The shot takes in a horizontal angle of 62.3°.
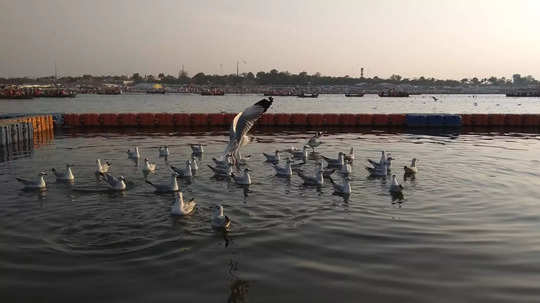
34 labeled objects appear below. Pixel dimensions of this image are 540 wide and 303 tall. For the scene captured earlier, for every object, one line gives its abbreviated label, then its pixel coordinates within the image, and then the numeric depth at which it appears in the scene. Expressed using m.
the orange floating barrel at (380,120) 40.62
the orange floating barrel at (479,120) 41.44
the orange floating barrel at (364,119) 40.84
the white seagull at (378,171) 17.52
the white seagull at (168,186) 14.47
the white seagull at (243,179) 15.95
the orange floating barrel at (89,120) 38.06
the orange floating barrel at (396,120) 40.69
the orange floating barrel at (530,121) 41.38
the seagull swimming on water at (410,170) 17.75
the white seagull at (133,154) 20.38
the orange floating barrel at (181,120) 39.91
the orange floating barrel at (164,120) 39.44
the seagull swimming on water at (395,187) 14.69
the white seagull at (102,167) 17.31
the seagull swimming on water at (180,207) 11.90
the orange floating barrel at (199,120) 40.06
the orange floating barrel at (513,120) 41.62
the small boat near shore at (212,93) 180.38
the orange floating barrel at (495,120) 41.68
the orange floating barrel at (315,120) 40.54
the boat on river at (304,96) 152.90
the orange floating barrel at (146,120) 39.03
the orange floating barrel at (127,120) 38.66
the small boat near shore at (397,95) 163.38
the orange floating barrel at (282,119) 40.56
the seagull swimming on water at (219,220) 10.96
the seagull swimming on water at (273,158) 19.84
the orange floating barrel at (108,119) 38.41
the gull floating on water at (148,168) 17.94
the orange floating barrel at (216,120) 39.78
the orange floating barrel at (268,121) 40.50
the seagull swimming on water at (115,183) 14.83
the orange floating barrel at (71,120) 38.28
